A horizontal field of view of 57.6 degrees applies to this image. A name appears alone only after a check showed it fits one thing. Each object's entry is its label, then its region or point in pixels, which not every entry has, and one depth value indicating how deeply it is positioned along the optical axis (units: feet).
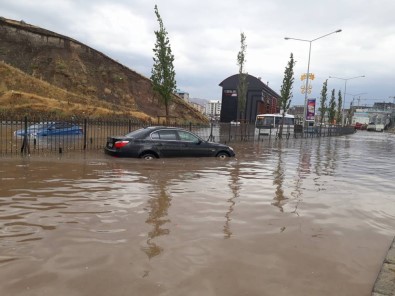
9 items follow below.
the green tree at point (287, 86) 110.42
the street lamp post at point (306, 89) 124.31
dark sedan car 40.63
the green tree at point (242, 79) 89.97
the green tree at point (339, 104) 221.68
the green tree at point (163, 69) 75.42
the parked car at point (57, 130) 57.13
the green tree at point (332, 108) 200.54
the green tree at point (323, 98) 184.82
